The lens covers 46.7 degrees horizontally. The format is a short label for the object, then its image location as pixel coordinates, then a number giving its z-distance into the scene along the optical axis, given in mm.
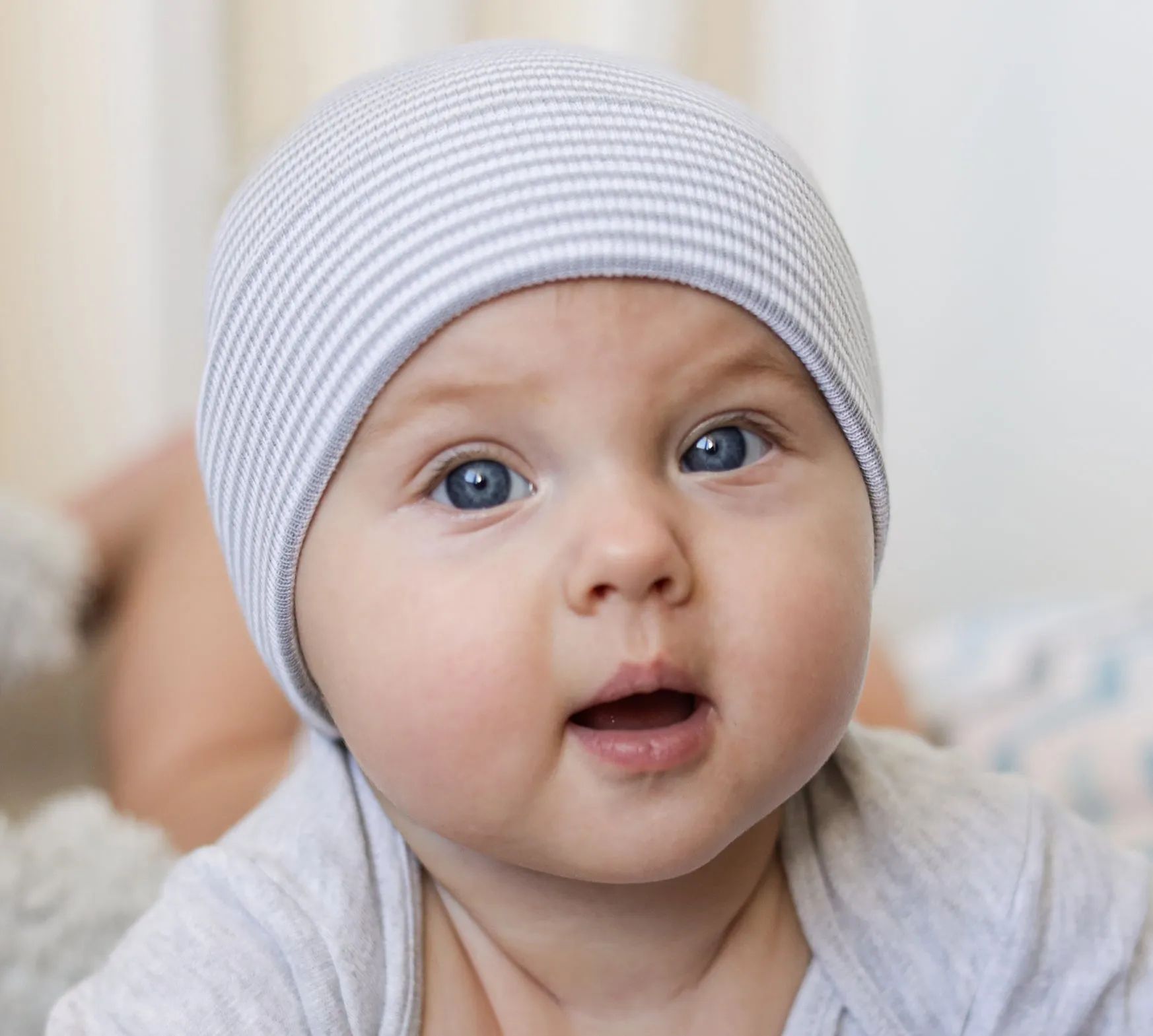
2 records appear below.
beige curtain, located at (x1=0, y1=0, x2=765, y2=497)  1416
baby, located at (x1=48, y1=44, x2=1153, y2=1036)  603
